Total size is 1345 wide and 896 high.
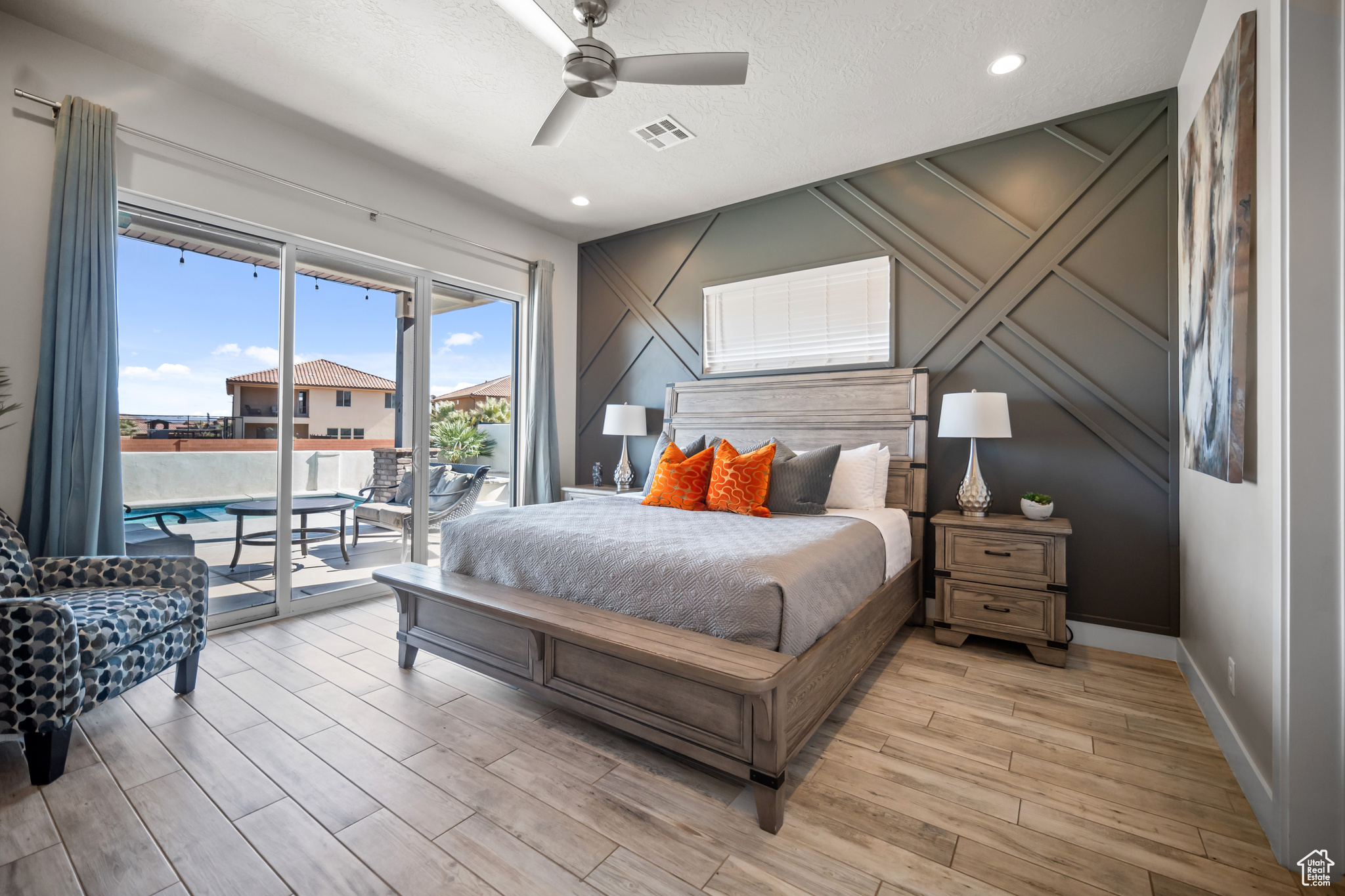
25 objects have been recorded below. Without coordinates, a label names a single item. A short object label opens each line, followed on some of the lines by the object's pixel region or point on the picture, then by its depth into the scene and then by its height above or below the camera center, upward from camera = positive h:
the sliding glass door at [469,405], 4.39 +0.37
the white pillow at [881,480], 3.48 -0.17
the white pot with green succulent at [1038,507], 3.03 -0.28
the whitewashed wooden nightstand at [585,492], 4.66 -0.33
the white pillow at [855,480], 3.41 -0.17
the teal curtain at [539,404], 4.93 +0.40
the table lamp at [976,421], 3.08 +0.17
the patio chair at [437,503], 4.18 -0.39
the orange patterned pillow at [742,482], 3.21 -0.17
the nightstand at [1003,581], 2.87 -0.66
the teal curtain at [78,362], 2.60 +0.40
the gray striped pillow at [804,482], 3.23 -0.17
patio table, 3.48 -0.40
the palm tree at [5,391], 2.55 +0.26
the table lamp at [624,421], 4.71 +0.25
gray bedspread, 1.90 -0.43
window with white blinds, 3.88 +0.96
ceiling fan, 2.22 +1.54
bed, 1.72 -0.76
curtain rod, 2.61 +1.57
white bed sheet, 3.01 -0.42
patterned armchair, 1.79 -0.64
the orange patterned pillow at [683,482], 3.37 -0.18
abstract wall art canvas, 1.81 +0.70
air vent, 3.37 +1.91
